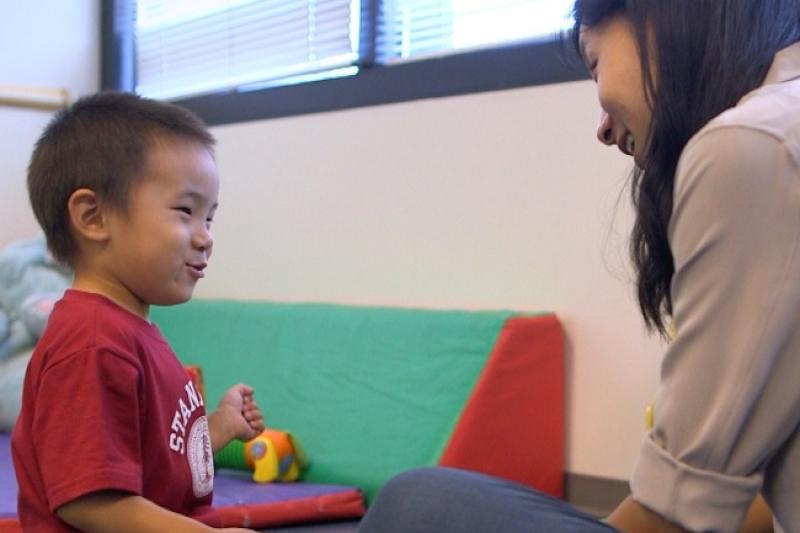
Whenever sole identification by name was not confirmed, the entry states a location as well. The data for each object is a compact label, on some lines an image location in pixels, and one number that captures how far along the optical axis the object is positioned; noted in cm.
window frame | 210
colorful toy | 212
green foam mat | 204
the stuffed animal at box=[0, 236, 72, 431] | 262
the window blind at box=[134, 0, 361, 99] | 267
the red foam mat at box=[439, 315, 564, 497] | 197
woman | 80
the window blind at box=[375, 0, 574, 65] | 218
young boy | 104
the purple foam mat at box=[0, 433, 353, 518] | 191
